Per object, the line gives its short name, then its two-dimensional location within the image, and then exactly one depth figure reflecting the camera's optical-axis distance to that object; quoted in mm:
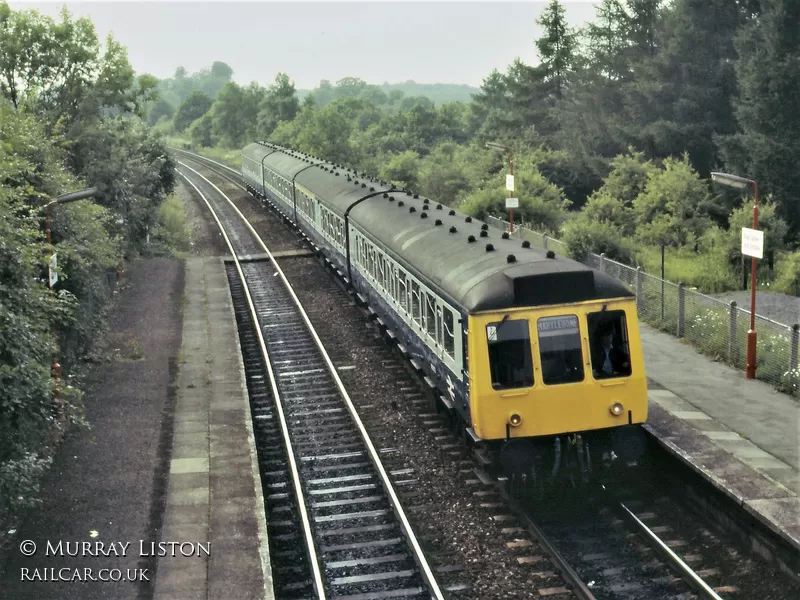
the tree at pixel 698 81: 38938
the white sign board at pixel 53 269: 14395
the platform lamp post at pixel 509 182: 25422
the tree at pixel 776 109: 31203
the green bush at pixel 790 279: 23608
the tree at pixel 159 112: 162250
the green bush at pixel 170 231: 34219
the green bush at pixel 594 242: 25719
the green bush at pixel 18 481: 10008
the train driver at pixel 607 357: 11438
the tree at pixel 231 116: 102500
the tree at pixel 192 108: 130875
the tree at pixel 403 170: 49469
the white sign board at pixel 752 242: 15913
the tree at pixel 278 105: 92950
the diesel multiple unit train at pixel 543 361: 11227
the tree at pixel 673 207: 29984
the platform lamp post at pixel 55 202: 14892
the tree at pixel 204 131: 111812
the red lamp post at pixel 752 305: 15969
